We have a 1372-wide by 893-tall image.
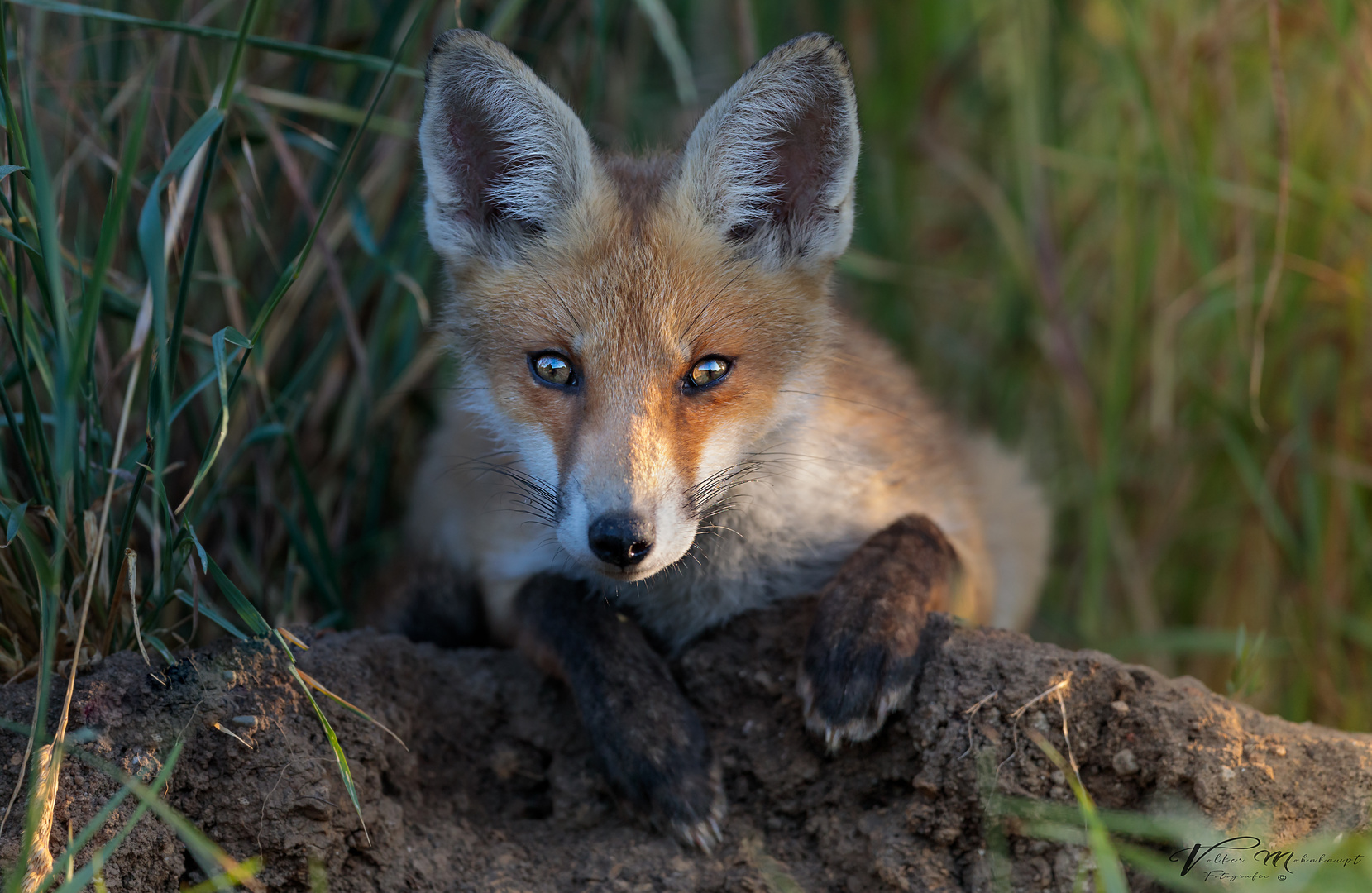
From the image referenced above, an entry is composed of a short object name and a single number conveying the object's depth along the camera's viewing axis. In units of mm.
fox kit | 4328
